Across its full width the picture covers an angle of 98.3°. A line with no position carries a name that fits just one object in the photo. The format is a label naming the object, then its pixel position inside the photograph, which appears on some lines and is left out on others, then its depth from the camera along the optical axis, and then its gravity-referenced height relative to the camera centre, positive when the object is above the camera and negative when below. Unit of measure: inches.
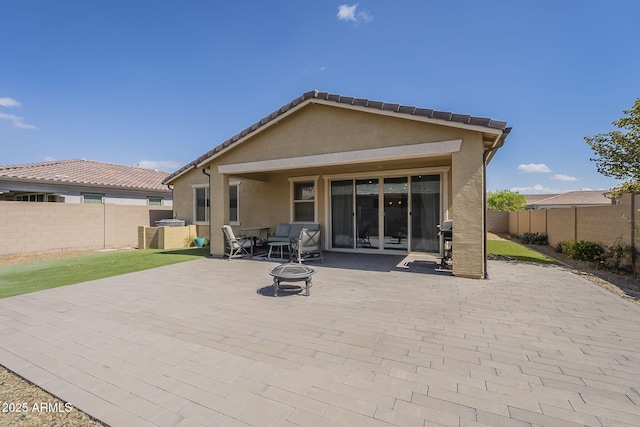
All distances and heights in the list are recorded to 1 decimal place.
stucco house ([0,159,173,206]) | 559.8 +68.2
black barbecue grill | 312.2 -45.7
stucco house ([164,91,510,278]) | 267.4 +58.0
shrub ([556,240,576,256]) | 440.2 -54.4
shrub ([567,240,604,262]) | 366.9 -51.6
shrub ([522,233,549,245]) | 592.4 -54.2
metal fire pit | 216.2 -47.7
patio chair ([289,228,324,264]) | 354.0 -41.9
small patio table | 374.6 -39.9
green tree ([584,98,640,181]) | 341.7 +84.3
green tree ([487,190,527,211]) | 1322.6 +63.5
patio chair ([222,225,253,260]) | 388.5 -43.5
